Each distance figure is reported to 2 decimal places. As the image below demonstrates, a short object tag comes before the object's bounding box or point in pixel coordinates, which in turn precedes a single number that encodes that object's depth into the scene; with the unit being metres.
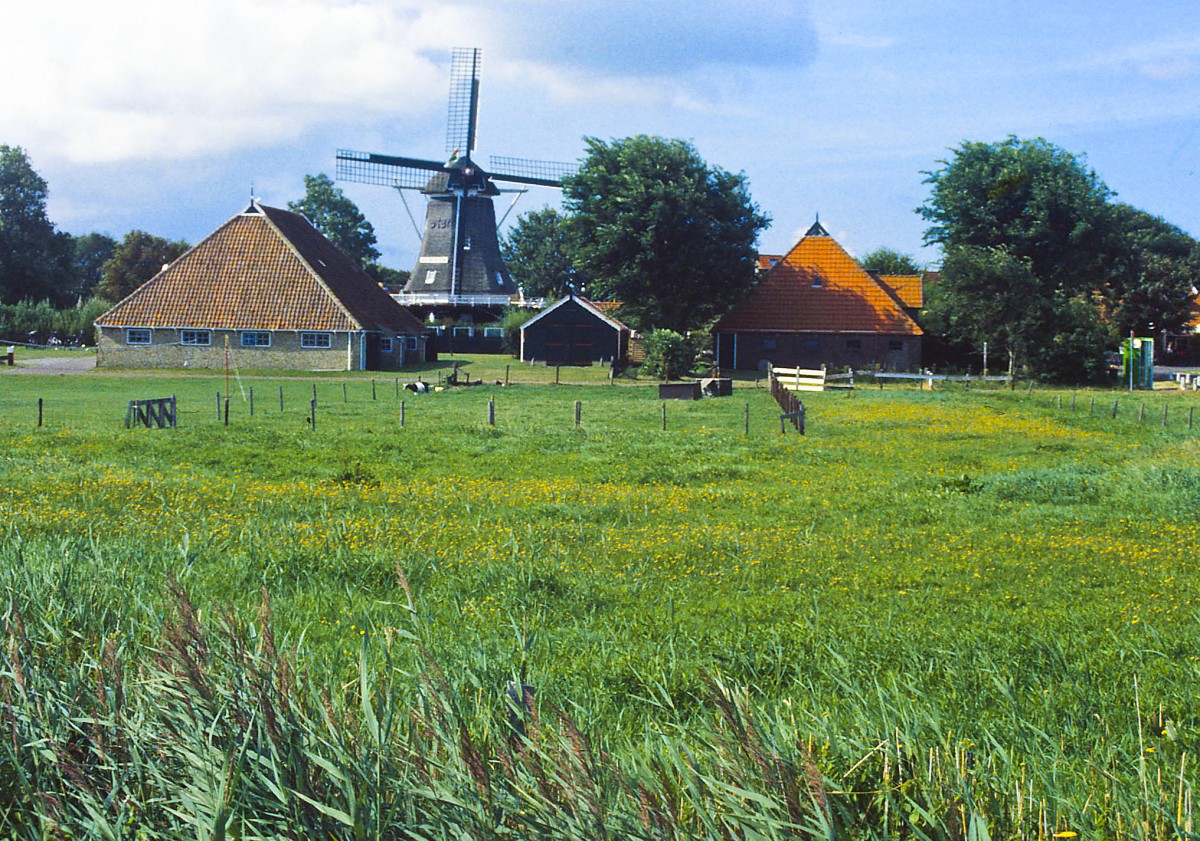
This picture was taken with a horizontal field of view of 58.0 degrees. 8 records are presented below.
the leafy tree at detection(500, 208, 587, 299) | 116.75
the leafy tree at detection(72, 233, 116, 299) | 124.50
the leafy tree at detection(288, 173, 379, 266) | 114.12
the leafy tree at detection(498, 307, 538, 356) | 72.75
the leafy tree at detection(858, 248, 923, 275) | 93.31
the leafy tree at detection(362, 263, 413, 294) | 116.31
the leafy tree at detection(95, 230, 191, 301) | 96.00
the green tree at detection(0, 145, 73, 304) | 85.62
